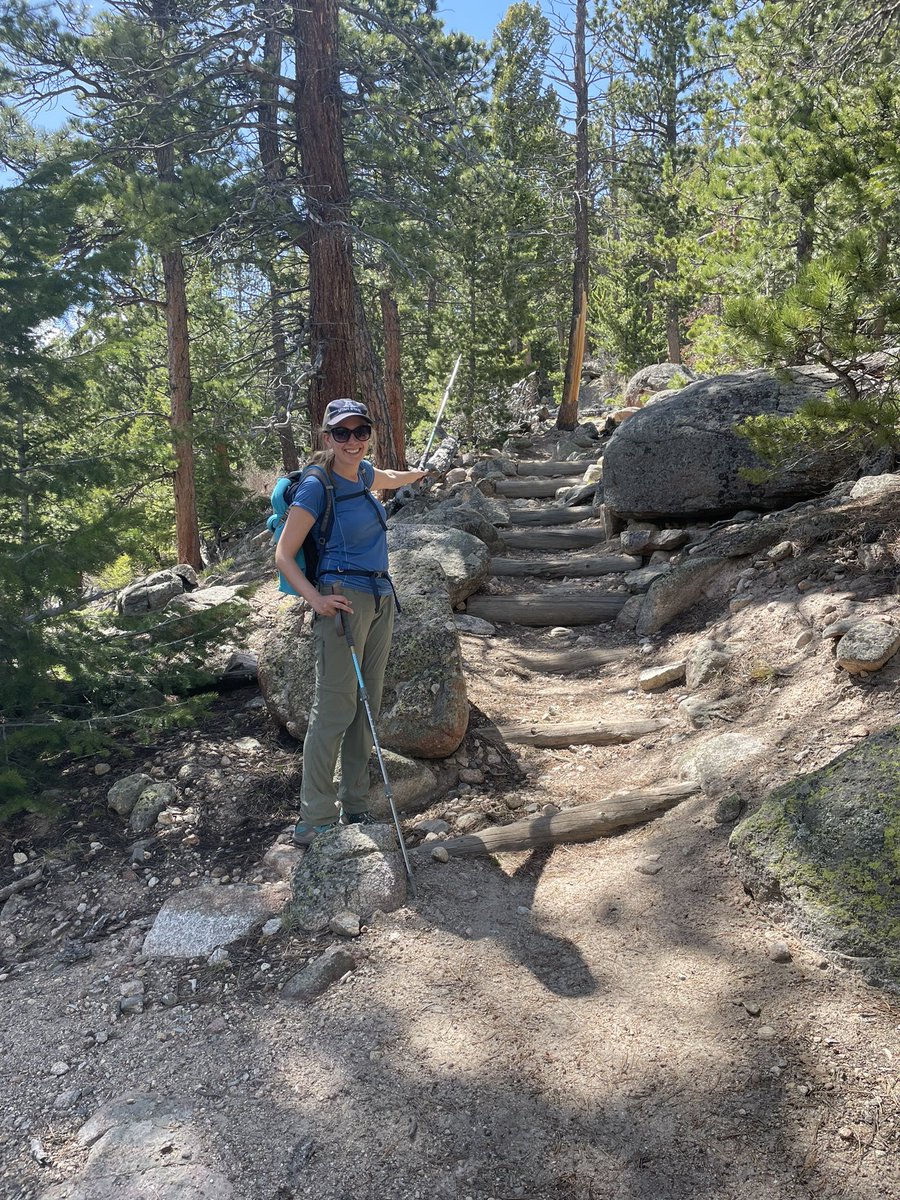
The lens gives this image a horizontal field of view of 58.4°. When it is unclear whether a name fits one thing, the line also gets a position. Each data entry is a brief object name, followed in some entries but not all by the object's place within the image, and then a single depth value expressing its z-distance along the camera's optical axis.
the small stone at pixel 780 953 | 3.15
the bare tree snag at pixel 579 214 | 17.61
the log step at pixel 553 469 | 14.80
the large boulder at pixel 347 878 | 3.72
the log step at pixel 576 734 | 5.37
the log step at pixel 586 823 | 4.34
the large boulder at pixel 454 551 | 7.80
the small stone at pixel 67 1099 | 2.92
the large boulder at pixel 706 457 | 7.31
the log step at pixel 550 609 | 7.69
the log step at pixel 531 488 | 13.54
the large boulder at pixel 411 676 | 5.09
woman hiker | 3.94
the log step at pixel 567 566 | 8.55
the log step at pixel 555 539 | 9.90
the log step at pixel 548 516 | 11.09
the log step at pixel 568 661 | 6.78
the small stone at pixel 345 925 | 3.59
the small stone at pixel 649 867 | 3.91
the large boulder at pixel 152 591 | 10.61
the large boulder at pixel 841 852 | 3.02
